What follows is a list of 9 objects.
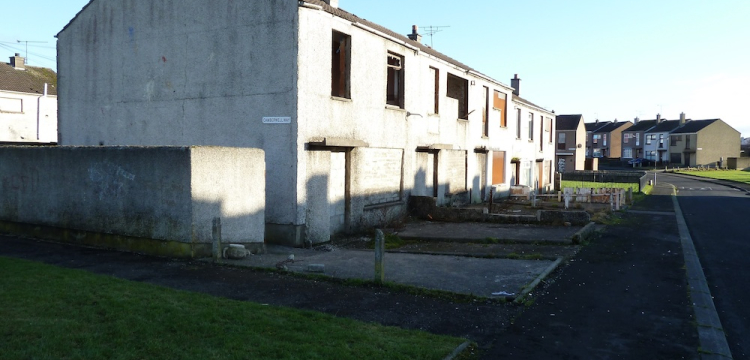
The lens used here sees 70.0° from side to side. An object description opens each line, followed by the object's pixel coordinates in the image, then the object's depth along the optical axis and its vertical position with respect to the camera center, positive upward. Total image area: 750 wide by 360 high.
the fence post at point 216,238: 10.87 -1.41
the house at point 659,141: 95.94 +5.97
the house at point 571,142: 71.69 +4.21
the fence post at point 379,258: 9.15 -1.50
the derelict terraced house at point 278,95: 13.56 +2.17
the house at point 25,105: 33.66 +4.00
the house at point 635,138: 102.81 +6.74
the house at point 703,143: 88.94 +5.24
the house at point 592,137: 109.88 +7.31
